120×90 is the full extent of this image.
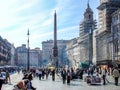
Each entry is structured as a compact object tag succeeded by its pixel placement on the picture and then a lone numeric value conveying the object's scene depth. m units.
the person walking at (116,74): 17.38
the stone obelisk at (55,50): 49.69
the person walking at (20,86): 8.48
